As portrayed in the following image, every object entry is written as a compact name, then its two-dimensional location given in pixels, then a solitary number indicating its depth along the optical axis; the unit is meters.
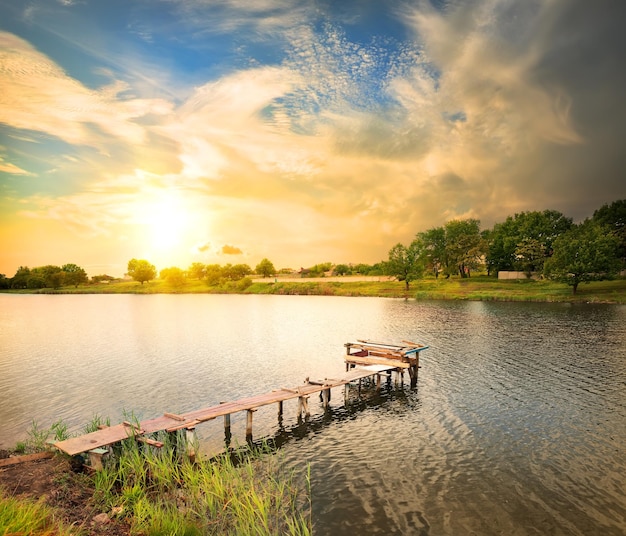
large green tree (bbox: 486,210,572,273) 111.06
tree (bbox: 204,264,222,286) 180.25
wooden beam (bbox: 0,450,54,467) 13.44
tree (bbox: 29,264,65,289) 188.75
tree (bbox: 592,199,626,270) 99.56
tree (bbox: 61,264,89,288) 196.10
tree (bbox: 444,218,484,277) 121.75
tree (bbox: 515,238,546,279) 106.29
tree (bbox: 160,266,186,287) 182.68
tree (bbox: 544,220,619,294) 81.31
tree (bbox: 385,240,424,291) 114.69
